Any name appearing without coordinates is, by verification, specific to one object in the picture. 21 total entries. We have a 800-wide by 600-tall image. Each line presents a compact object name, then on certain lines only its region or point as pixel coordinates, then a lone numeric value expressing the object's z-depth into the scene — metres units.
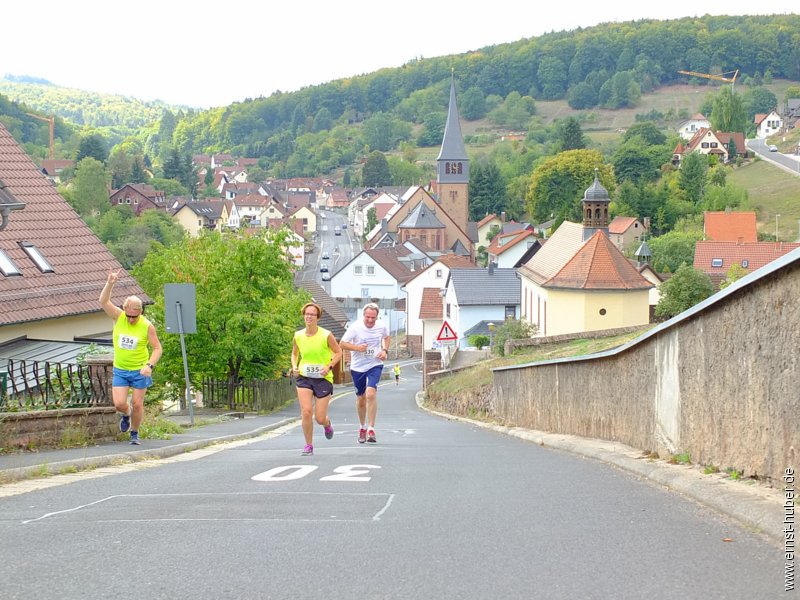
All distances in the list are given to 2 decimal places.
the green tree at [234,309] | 32.88
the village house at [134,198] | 156.75
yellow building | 53.31
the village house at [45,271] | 22.03
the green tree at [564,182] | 122.81
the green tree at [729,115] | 166.38
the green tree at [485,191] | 152.38
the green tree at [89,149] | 175.12
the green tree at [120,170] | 185.49
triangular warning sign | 41.25
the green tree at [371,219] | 171.41
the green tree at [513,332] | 49.84
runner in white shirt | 13.65
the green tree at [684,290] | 51.47
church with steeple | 135.25
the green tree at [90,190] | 133.12
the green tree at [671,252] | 84.53
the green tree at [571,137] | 149.38
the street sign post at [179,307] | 19.20
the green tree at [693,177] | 119.56
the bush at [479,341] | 62.88
